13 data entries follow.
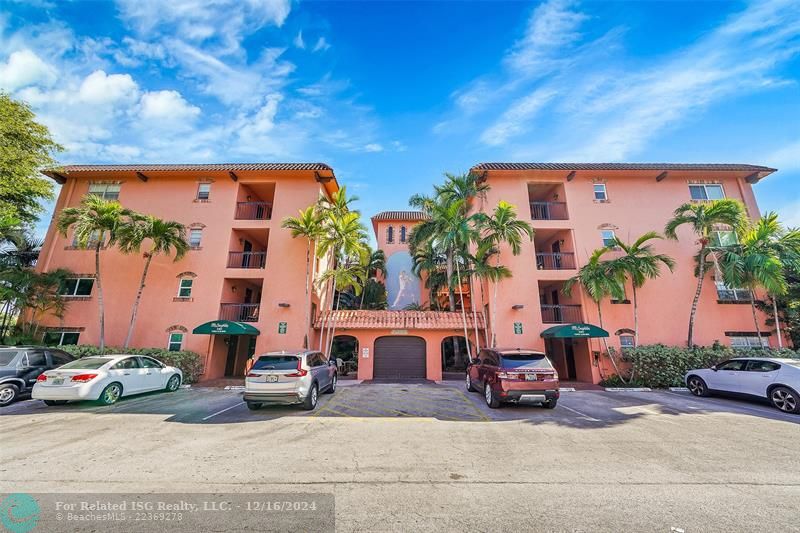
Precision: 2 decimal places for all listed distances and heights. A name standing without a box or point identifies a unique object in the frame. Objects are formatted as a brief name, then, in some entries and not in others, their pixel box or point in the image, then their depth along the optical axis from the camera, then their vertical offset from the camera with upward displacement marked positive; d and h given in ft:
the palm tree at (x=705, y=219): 45.34 +17.85
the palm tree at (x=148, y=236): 46.88 +15.23
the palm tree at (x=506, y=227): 50.21 +17.95
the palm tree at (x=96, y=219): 44.96 +17.08
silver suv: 27.12 -4.20
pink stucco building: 50.70 +10.43
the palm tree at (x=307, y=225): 50.88 +18.17
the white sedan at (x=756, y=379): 29.76 -4.71
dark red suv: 28.35 -4.11
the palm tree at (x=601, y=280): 46.44 +8.68
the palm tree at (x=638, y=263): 46.34 +11.13
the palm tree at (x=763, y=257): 42.78 +11.66
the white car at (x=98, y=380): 28.32 -4.67
